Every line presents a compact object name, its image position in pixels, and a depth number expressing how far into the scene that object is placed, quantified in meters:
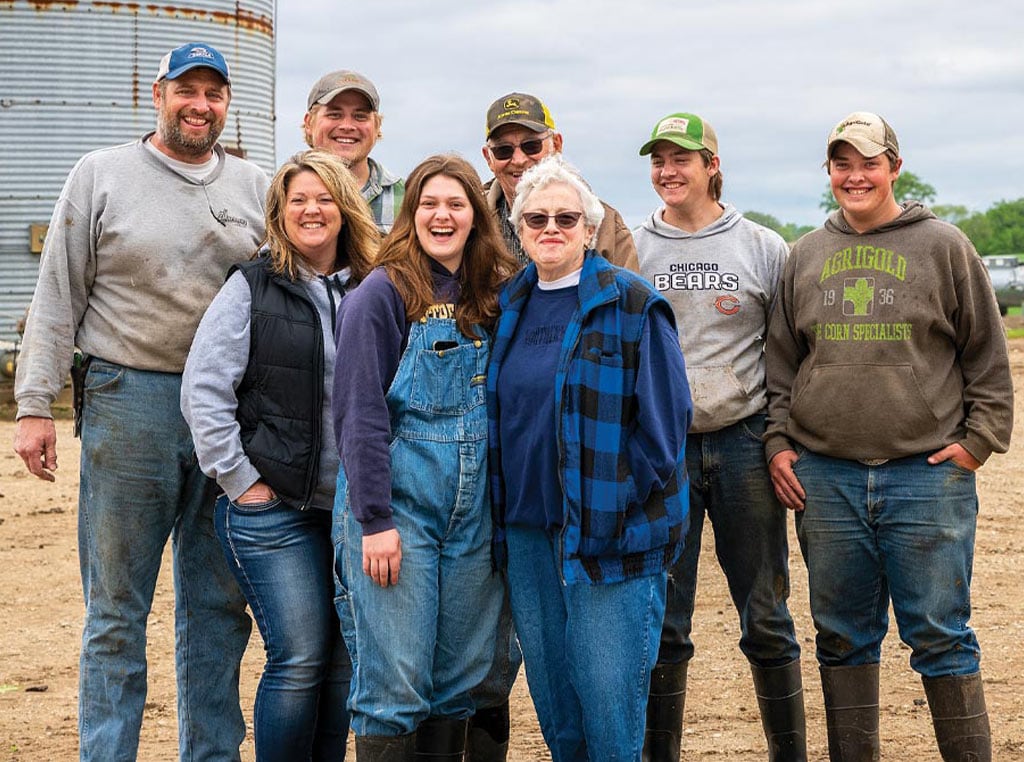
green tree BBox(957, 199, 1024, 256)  58.31
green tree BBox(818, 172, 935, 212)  66.12
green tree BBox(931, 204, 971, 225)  66.56
